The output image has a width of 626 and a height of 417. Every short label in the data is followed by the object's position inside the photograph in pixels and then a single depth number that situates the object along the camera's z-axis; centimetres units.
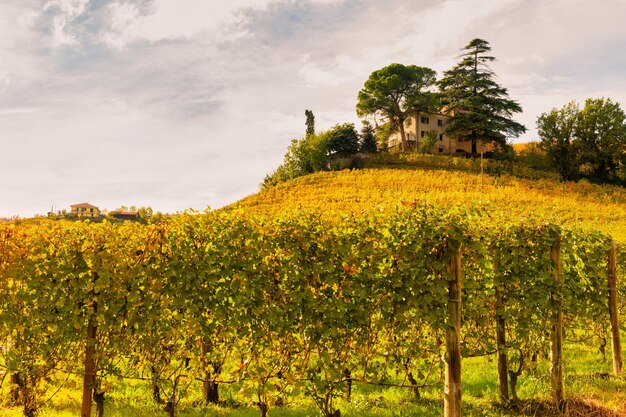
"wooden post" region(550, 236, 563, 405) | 742
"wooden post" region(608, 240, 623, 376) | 924
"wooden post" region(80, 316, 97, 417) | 650
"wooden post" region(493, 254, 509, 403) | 729
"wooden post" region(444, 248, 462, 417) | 617
